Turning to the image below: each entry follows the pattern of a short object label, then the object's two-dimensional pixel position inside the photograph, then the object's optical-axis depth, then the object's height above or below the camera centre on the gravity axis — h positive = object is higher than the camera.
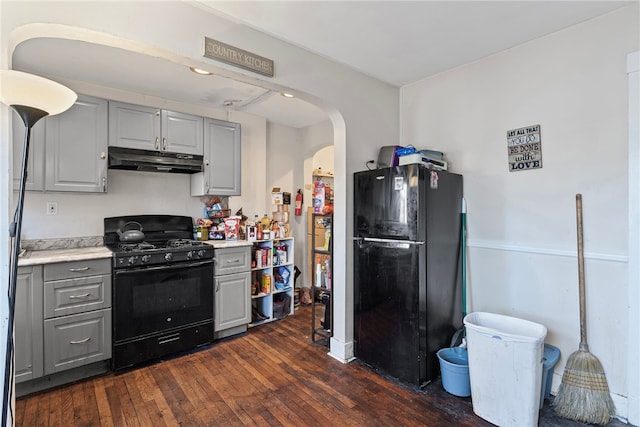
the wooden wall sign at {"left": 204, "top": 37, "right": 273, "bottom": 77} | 1.91 +1.05
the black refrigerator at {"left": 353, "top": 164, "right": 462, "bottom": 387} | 2.21 -0.38
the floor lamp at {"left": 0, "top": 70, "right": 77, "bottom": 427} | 1.14 +0.46
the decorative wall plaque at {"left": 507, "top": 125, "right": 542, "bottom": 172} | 2.23 +0.51
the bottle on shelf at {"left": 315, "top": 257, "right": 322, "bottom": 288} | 3.10 -0.54
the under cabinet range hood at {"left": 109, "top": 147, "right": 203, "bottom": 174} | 2.76 +0.55
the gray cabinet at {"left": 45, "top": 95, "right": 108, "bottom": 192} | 2.52 +0.61
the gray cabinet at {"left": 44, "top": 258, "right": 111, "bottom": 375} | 2.21 -0.70
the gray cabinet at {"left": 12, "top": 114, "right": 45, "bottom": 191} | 2.42 +0.53
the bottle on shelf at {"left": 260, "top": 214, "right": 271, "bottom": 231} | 3.67 -0.05
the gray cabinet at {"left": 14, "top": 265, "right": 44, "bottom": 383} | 2.09 -0.71
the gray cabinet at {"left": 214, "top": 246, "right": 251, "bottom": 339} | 3.03 -0.71
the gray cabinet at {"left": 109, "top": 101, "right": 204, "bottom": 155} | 2.79 +0.86
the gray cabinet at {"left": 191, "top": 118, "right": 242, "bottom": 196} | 3.29 +0.62
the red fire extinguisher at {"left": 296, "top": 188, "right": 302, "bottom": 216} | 4.45 +0.21
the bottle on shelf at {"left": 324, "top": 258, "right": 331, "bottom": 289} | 2.95 -0.54
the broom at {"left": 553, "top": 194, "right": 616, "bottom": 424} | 1.83 -1.03
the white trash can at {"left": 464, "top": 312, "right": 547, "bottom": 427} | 1.74 -0.91
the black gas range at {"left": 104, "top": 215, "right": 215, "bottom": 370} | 2.49 -0.64
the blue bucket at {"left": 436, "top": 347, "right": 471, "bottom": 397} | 2.09 -1.09
